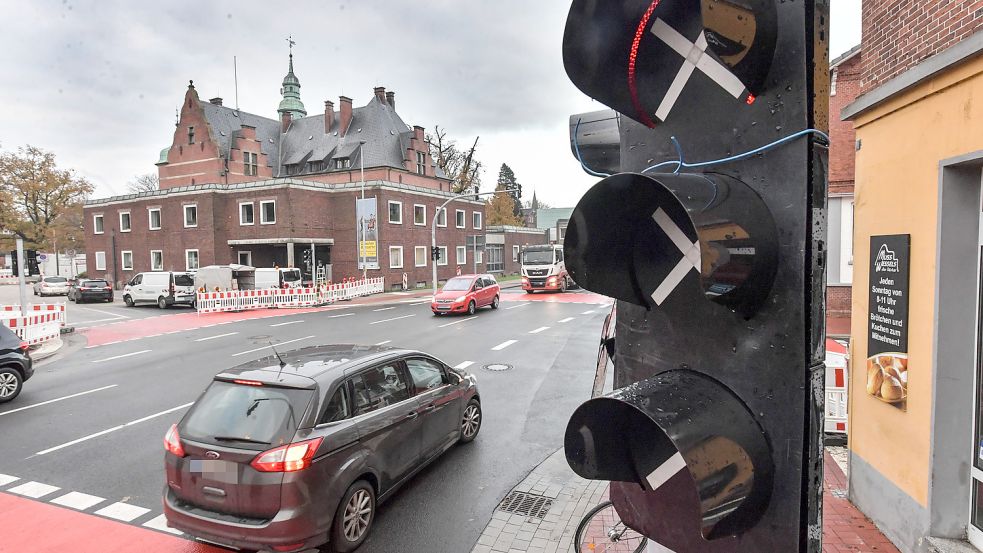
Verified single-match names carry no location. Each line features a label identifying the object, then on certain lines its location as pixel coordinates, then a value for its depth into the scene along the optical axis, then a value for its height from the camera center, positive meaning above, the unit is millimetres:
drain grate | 5539 -2664
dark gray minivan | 4488 -1767
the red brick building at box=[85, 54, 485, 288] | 37531 +3932
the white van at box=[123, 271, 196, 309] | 29219 -1730
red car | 22250 -1853
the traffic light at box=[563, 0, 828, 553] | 1205 -31
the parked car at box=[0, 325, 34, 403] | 9828 -1960
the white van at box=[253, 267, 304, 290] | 29875 -1333
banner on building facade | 35188 +1691
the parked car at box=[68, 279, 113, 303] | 33688 -2053
